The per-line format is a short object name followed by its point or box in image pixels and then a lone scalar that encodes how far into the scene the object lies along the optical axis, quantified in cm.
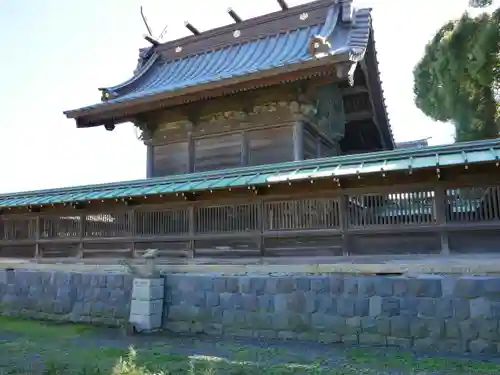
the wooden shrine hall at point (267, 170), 804
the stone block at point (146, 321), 974
